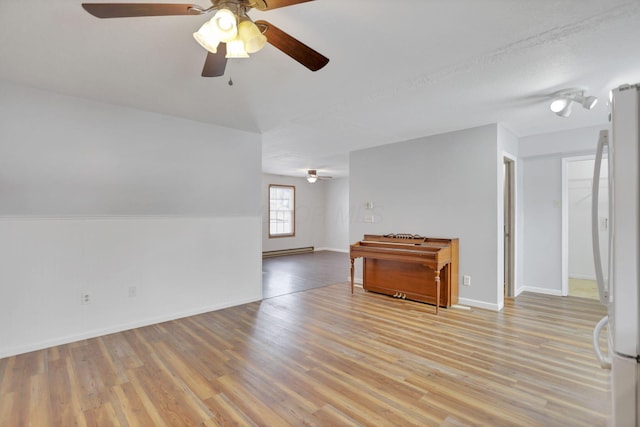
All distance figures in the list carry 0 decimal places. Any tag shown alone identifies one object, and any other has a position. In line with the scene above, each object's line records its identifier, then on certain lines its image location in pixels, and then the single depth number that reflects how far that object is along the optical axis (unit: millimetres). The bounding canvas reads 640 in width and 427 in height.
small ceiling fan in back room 7742
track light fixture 2742
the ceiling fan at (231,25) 1361
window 8688
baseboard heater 8381
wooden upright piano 3810
